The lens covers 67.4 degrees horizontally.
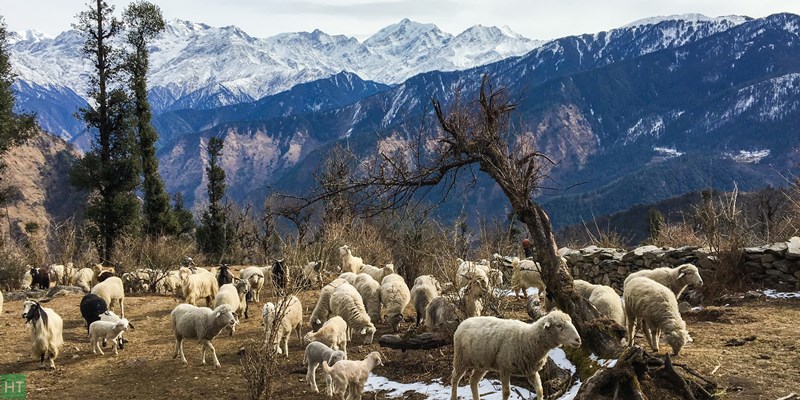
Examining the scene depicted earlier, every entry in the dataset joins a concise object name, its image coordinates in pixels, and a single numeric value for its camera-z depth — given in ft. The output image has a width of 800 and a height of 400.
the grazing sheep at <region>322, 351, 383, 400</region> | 27.76
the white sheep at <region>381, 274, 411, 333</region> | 42.55
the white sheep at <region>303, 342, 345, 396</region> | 31.07
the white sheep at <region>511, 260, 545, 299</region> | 50.24
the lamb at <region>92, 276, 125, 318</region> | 49.60
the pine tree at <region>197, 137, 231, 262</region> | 145.48
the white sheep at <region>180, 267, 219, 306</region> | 51.42
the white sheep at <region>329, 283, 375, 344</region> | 39.65
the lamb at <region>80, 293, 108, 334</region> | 43.01
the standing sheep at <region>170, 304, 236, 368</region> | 36.22
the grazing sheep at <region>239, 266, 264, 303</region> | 56.29
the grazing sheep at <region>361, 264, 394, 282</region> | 53.52
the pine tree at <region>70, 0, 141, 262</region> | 87.92
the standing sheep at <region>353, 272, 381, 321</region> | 45.62
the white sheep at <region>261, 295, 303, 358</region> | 37.50
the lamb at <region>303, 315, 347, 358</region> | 33.76
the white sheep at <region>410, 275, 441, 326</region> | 41.63
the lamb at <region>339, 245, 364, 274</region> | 64.18
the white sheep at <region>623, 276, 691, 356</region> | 27.37
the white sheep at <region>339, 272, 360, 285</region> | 49.49
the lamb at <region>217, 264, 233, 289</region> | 57.88
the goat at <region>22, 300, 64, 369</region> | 37.22
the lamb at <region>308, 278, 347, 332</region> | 41.95
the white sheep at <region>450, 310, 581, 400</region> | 23.50
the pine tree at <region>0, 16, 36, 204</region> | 78.07
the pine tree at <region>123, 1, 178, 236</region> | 95.61
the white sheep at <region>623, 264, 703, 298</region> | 36.40
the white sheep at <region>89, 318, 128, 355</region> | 39.75
